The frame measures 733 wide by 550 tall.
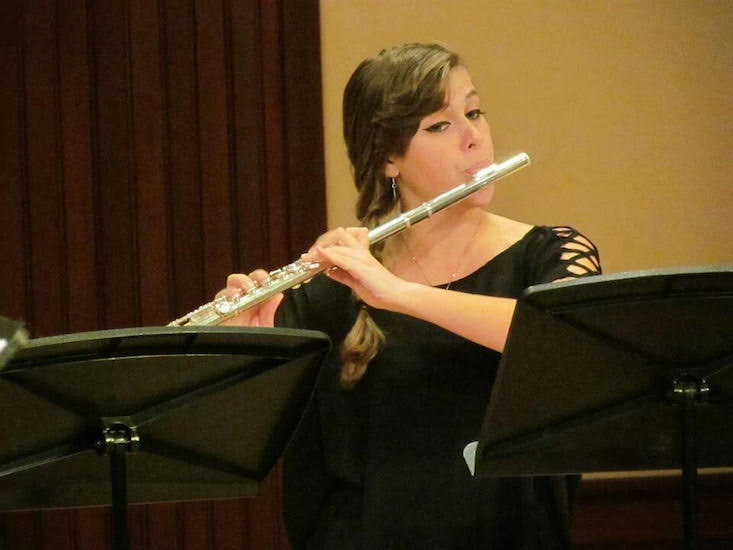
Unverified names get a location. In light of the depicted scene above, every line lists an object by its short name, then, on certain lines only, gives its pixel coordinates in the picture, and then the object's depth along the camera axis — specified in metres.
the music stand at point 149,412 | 7.51
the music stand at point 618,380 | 7.46
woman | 8.02
